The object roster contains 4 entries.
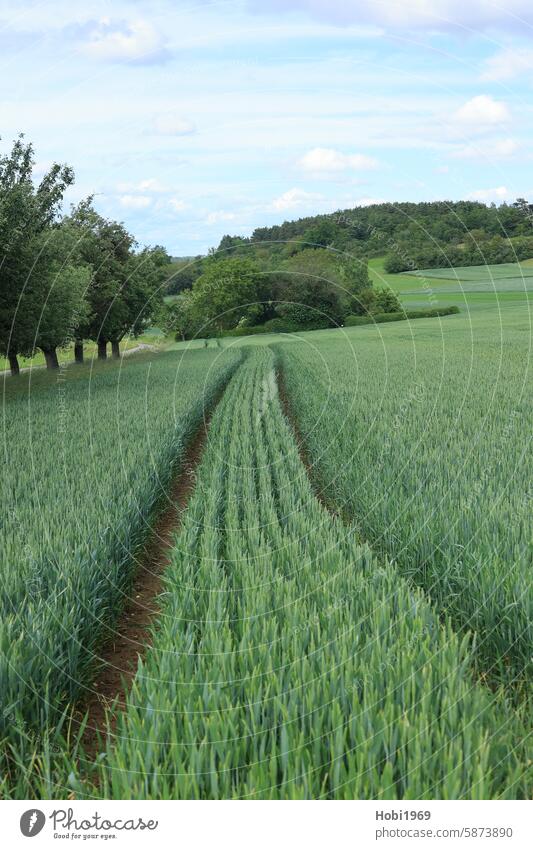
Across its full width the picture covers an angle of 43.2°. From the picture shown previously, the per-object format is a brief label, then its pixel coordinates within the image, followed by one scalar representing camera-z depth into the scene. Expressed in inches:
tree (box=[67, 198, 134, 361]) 1270.9
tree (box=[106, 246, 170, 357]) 1454.0
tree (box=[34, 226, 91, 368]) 1013.8
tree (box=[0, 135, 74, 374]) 868.0
